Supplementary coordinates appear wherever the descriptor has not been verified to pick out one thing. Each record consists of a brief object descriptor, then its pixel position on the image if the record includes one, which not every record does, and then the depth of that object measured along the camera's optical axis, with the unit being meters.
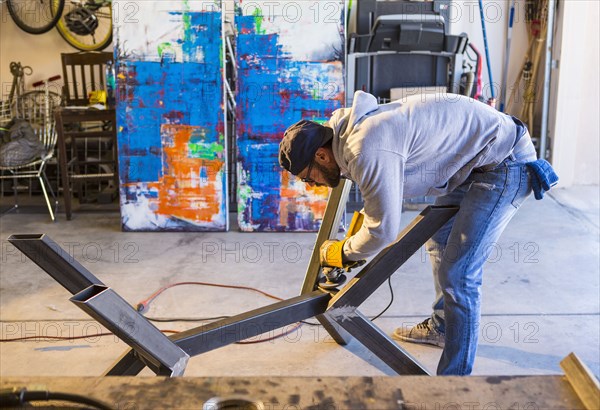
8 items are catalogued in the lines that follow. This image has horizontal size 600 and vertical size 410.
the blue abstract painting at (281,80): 5.13
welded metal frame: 1.81
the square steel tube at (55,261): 1.82
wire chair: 5.99
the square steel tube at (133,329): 1.65
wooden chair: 5.76
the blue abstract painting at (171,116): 5.15
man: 2.35
